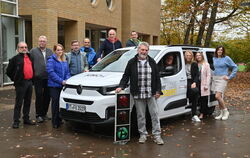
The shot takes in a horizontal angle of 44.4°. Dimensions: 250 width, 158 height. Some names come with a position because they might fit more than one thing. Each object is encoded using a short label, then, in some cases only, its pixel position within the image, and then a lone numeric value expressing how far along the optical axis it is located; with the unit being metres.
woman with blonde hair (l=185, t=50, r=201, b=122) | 7.46
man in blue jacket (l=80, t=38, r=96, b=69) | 8.14
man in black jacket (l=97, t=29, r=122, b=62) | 8.50
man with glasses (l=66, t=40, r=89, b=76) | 7.25
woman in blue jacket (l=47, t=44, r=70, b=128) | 6.65
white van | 5.76
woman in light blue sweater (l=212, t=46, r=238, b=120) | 7.70
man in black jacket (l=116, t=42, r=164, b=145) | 5.61
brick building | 13.98
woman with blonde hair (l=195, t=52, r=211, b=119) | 7.70
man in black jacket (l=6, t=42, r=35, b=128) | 6.59
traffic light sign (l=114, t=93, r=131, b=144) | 5.59
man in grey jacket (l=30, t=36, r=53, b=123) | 7.04
